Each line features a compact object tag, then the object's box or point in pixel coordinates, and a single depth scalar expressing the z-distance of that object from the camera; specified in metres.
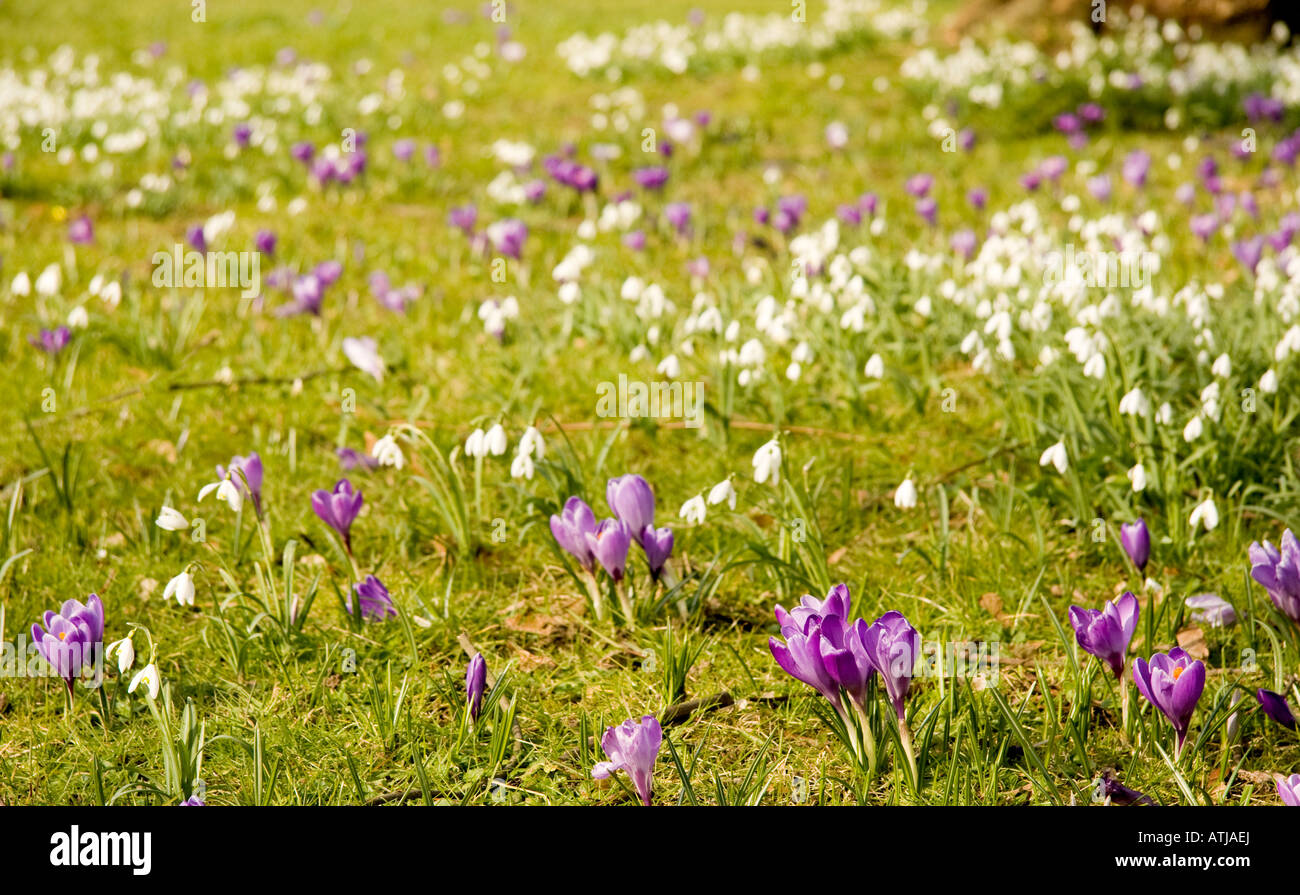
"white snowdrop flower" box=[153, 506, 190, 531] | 6.21
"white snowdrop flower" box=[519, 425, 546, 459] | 6.68
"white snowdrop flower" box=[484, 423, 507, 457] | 6.74
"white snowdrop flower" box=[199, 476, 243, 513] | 6.29
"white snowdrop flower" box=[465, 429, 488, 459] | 6.91
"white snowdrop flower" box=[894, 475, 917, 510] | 6.43
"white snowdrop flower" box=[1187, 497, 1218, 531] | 6.24
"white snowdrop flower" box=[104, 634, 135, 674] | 5.22
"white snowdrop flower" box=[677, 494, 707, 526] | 6.13
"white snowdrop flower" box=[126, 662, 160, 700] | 5.06
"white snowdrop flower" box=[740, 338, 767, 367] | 8.30
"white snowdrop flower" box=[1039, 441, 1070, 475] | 6.78
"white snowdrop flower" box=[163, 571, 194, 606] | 5.72
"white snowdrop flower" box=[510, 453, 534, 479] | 6.65
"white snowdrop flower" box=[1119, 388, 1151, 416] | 6.95
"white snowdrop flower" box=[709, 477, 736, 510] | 6.23
